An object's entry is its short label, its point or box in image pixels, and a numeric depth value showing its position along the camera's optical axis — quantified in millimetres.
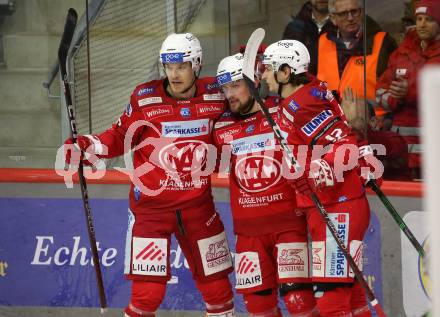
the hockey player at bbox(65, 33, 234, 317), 8844
